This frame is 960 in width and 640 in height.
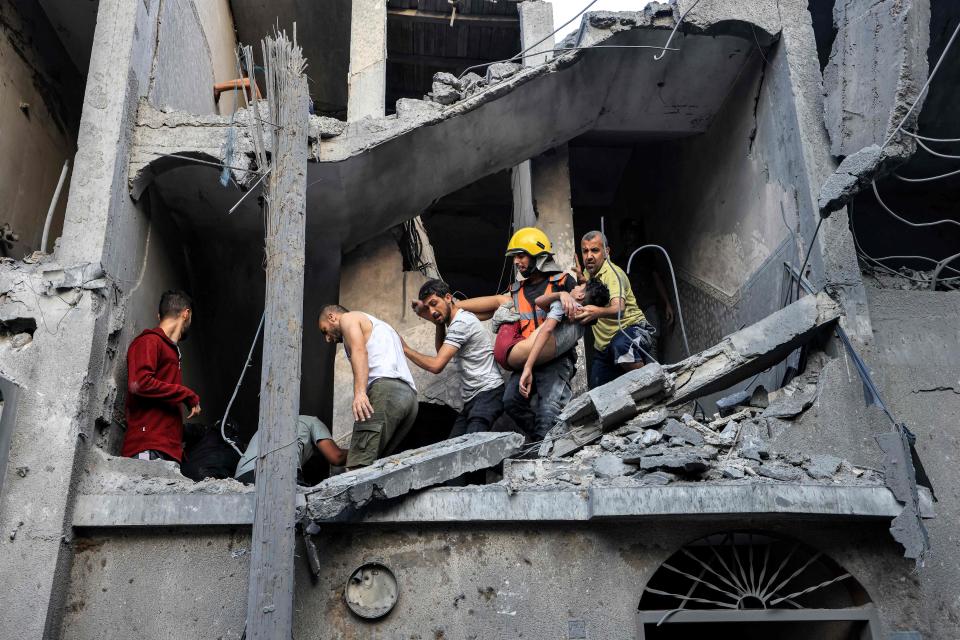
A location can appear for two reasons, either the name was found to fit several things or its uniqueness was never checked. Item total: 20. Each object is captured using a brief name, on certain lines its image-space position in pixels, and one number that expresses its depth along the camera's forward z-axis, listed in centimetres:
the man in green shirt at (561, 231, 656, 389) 735
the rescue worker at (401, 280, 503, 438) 709
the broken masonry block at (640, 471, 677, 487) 585
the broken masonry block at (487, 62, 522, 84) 771
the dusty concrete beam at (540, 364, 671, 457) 631
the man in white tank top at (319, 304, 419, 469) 649
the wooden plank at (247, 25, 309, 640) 495
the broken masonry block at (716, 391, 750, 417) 675
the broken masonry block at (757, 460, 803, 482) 595
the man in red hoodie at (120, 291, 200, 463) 627
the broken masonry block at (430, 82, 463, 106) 761
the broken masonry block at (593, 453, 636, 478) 605
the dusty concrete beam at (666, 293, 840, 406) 655
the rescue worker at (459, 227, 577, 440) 693
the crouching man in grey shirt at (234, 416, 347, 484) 677
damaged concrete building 571
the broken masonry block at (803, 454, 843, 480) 601
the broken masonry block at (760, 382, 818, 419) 637
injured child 686
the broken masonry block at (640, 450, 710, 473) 588
